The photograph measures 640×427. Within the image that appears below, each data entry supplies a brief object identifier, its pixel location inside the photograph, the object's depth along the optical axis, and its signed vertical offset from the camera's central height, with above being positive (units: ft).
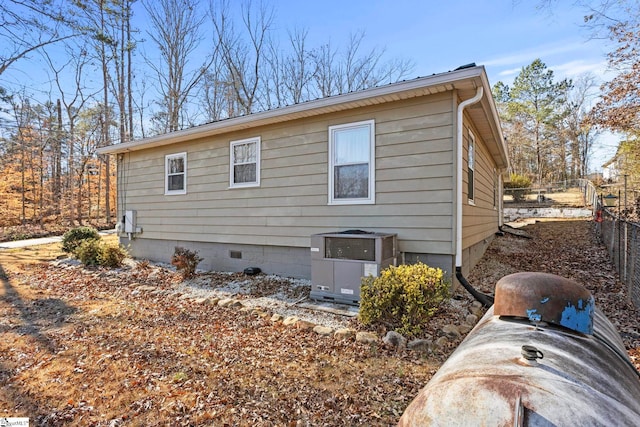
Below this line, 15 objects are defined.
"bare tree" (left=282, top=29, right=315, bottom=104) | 53.42 +23.30
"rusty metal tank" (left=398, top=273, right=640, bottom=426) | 3.54 -2.03
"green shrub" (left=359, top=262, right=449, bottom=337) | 12.03 -3.25
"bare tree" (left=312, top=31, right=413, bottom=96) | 54.08 +23.70
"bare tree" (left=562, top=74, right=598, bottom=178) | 78.74 +21.54
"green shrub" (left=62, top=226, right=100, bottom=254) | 29.86 -2.69
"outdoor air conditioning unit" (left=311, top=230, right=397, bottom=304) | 15.17 -2.35
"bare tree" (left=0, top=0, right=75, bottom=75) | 25.48 +15.07
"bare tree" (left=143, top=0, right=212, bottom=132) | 49.34 +24.79
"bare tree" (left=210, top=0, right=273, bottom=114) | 50.19 +25.77
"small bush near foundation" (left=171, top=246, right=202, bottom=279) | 21.74 -3.54
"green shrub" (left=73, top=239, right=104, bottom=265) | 26.03 -3.51
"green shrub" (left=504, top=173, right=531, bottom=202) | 68.33 +5.44
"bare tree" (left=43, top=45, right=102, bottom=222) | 53.52 +18.96
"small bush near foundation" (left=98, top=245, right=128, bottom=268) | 25.55 -3.73
